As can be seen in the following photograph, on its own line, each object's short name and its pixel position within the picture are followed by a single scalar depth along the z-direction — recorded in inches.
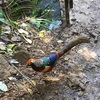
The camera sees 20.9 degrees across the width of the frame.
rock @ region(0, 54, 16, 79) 120.2
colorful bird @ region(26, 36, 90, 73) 115.1
